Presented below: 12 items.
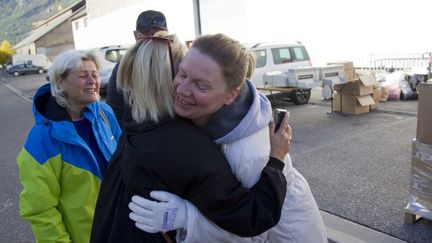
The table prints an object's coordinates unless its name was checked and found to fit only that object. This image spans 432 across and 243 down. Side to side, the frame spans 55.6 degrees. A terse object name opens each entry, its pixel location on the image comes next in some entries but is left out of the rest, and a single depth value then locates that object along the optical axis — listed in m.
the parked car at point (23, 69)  41.16
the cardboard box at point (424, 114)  3.19
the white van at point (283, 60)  10.48
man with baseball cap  2.64
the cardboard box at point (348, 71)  9.10
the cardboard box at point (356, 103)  8.49
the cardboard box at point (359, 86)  8.49
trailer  9.26
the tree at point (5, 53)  67.00
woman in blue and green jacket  1.97
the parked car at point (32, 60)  42.78
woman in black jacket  1.26
